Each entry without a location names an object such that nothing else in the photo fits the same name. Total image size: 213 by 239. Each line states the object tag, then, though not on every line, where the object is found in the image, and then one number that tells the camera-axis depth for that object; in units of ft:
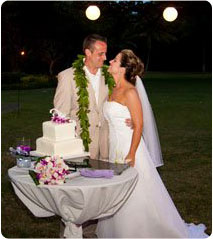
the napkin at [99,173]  10.47
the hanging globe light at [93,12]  38.21
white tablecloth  9.92
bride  12.51
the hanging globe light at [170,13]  39.58
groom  13.47
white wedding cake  11.32
